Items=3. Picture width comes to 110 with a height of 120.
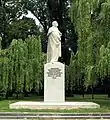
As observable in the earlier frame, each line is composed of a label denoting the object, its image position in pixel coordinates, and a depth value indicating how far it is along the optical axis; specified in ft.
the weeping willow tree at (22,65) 85.92
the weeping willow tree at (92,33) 61.26
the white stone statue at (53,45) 61.36
